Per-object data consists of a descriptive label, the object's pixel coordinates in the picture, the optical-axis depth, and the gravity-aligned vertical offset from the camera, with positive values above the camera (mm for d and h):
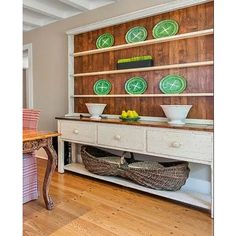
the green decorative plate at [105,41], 3178 +958
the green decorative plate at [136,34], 2879 +948
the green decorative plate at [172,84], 2613 +296
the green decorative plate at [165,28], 2635 +940
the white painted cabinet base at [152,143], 2135 -359
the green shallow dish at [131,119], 2756 -111
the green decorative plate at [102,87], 3263 +324
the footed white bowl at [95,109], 3095 +8
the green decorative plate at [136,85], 2918 +311
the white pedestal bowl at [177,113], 2402 -34
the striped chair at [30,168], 2350 -601
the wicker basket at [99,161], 2794 -634
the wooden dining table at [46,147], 2031 -337
